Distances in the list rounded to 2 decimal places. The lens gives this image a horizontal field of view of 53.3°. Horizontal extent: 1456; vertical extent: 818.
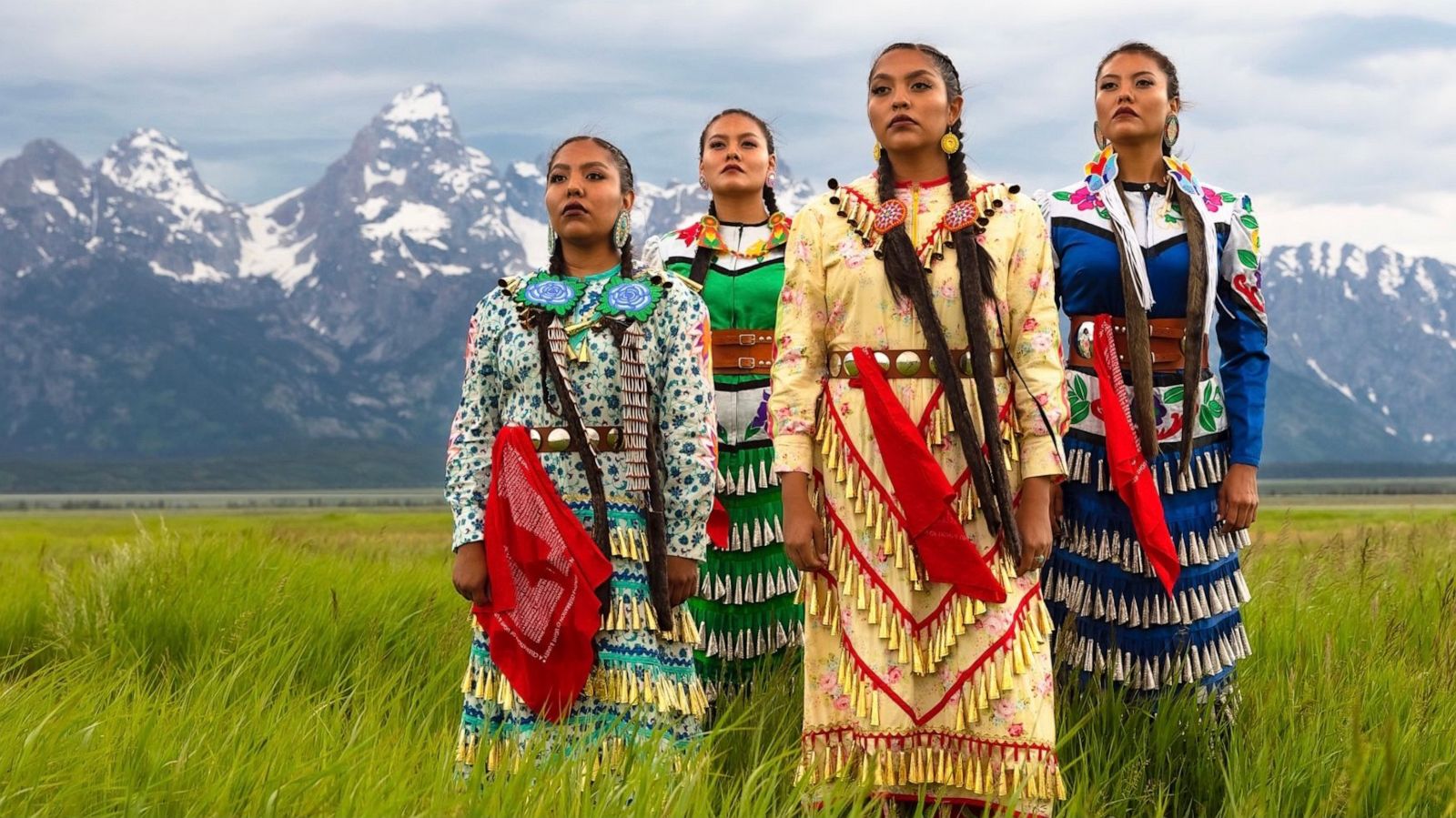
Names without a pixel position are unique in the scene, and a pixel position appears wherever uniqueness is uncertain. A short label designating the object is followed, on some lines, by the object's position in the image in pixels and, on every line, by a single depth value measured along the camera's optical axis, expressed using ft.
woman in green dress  18.66
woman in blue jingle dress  15.34
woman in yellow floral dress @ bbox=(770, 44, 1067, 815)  12.53
